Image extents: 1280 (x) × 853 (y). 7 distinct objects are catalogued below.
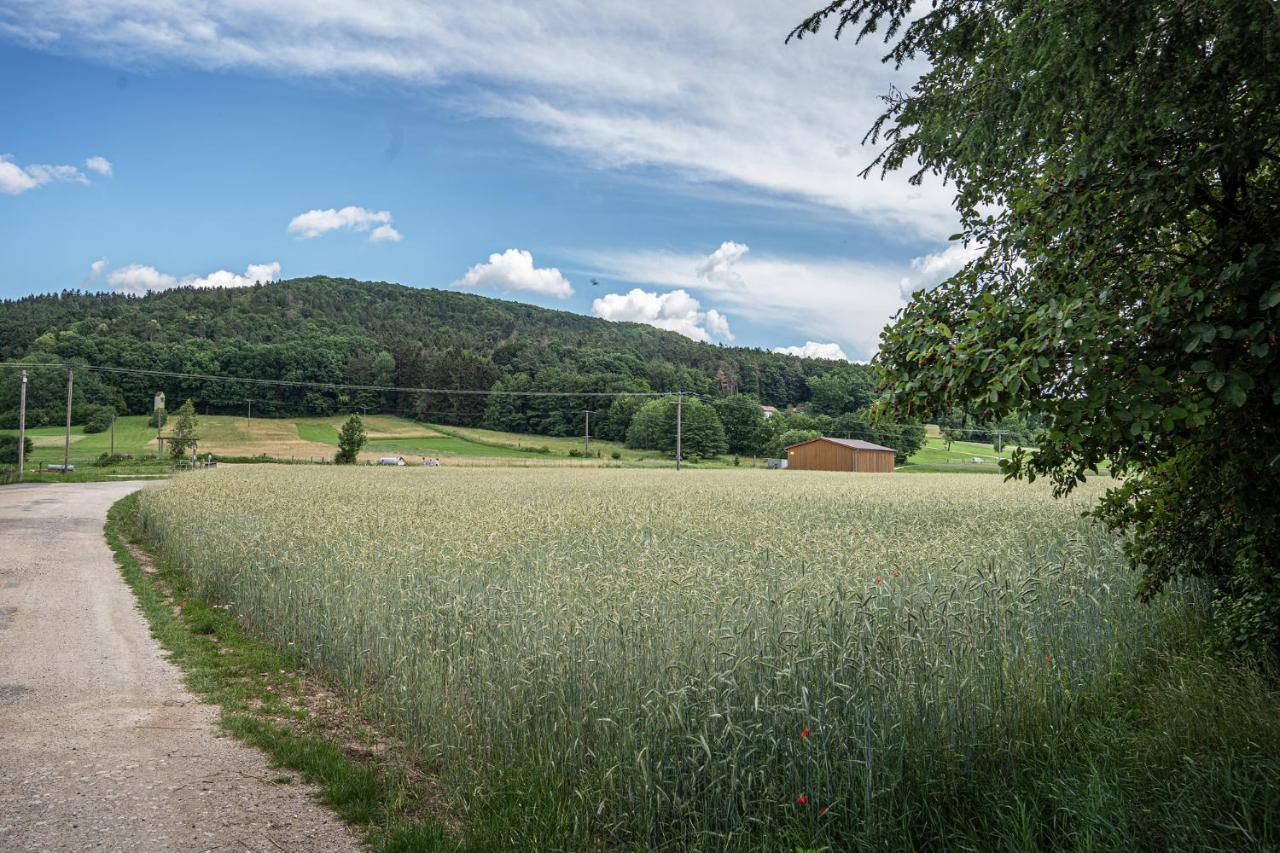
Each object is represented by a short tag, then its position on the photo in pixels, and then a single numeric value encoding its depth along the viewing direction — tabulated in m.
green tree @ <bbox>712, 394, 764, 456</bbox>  99.75
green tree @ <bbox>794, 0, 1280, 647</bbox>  4.04
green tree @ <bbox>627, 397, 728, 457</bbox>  93.69
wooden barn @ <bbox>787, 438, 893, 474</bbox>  75.12
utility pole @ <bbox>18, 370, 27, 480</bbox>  41.84
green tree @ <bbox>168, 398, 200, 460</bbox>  59.22
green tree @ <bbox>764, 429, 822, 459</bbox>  94.19
